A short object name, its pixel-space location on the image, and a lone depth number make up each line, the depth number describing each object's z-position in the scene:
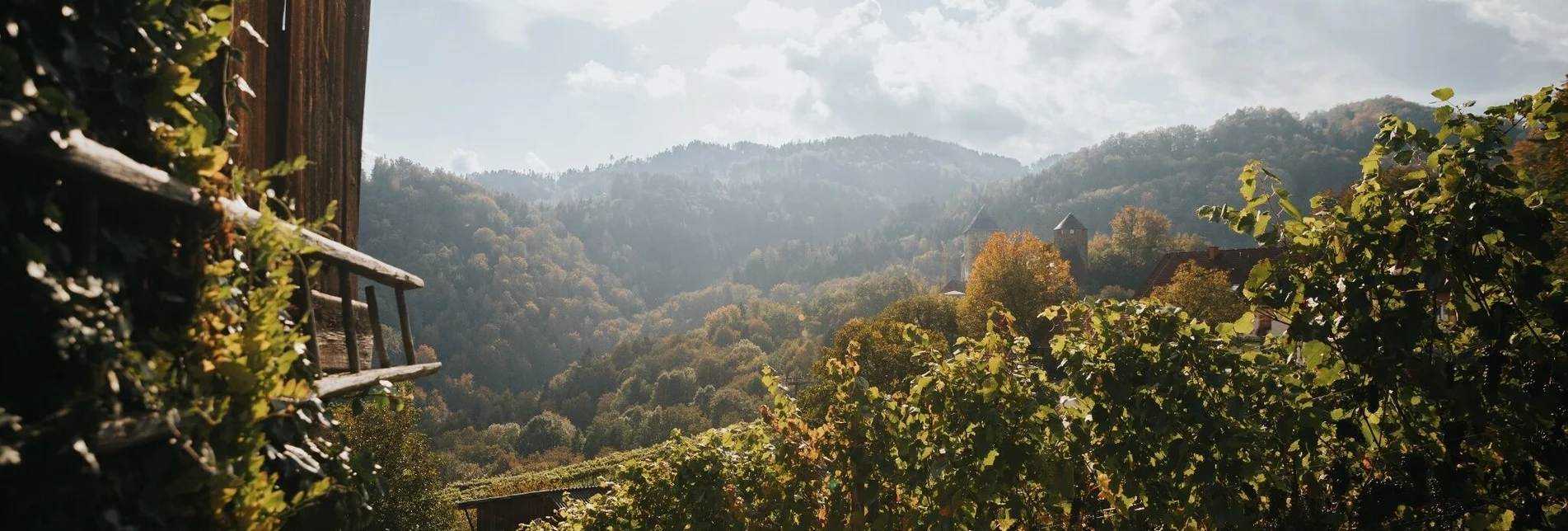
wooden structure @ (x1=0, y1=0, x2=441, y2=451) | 3.24
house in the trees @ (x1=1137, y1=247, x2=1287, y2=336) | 41.91
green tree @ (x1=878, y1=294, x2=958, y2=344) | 44.09
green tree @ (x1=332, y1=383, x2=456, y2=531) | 22.56
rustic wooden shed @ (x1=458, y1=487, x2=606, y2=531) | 23.92
